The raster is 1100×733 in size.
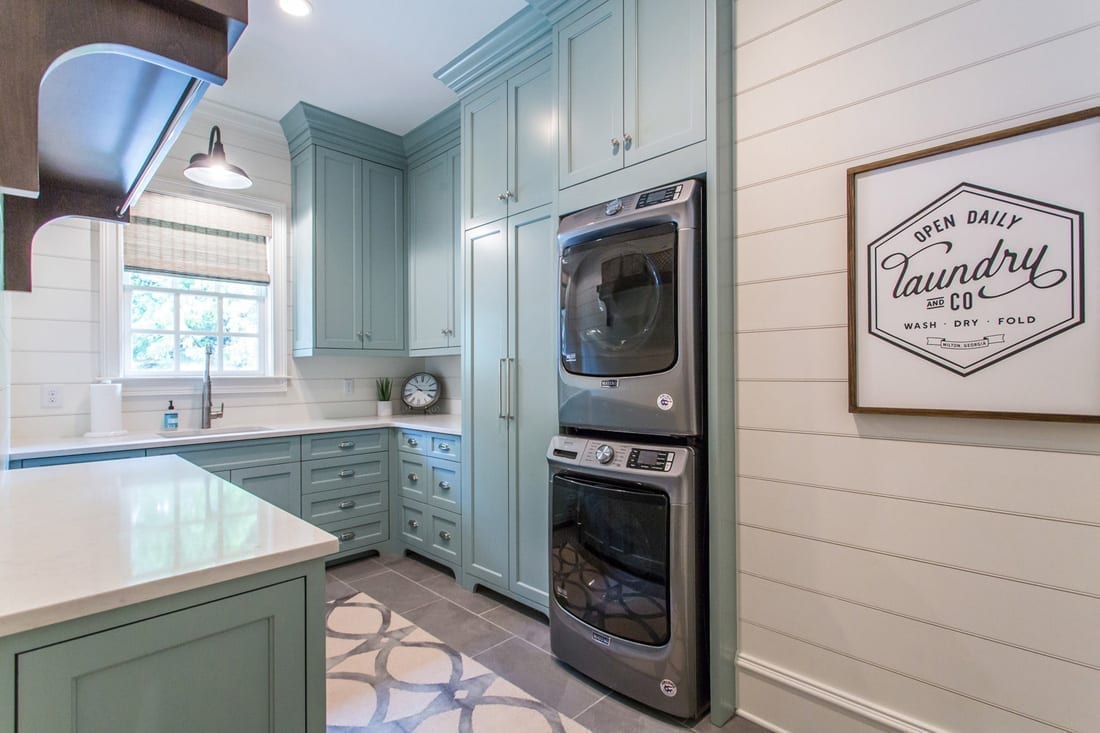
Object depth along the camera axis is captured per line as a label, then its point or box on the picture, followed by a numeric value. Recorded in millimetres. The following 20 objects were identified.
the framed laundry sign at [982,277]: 1240
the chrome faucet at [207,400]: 3135
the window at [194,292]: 2994
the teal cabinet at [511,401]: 2434
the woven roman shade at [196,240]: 3039
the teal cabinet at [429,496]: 3014
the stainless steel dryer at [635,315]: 1755
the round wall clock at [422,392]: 3963
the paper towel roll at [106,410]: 2740
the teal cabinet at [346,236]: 3428
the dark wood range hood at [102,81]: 585
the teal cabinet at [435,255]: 3432
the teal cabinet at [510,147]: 2439
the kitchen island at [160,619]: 668
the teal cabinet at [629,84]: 1810
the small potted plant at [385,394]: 3906
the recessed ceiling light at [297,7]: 2330
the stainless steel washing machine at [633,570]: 1738
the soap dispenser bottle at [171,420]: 3023
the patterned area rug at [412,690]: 1798
